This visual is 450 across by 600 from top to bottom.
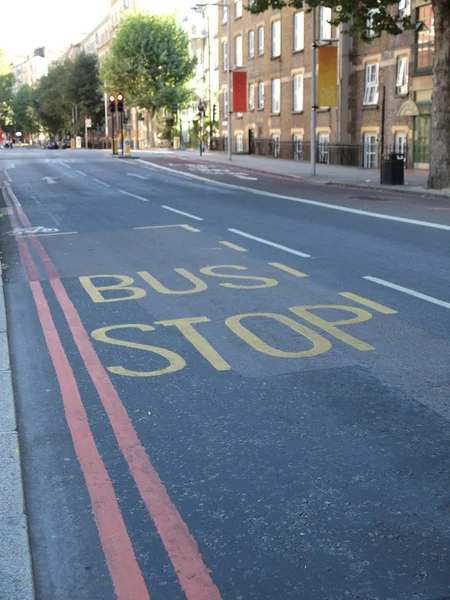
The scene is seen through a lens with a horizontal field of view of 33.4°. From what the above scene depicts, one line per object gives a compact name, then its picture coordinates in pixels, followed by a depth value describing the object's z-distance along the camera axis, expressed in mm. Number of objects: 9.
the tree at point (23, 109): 141875
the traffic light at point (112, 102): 45969
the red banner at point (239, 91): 43719
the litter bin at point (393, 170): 24859
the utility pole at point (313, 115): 30797
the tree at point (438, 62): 21984
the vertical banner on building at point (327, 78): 30703
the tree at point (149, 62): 70938
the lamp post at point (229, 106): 42838
